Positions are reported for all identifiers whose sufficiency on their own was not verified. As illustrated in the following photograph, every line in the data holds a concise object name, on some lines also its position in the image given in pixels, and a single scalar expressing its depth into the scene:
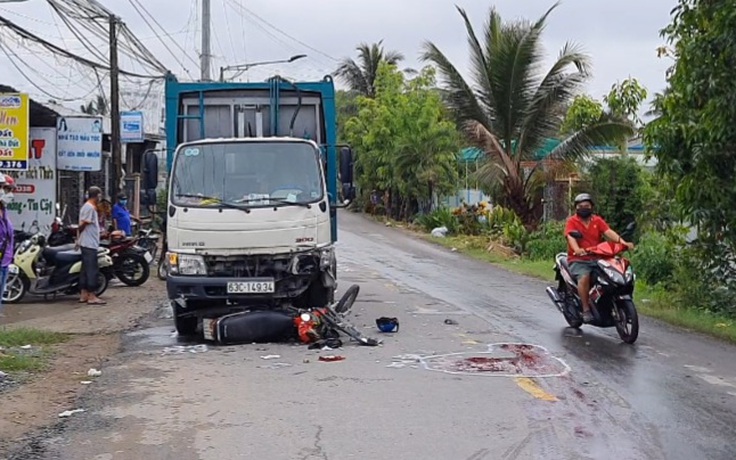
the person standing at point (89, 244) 15.62
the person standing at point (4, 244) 11.45
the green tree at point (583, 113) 26.81
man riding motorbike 11.98
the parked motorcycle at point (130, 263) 18.61
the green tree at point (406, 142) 41.34
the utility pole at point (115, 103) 24.53
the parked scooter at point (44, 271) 16.39
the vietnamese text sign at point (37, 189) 21.83
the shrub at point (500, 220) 30.00
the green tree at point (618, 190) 24.89
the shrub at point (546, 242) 26.80
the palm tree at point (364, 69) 58.16
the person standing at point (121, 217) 21.83
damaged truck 11.59
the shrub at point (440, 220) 37.69
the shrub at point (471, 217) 35.75
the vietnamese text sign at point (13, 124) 18.08
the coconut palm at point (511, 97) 27.59
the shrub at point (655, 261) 16.88
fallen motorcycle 11.18
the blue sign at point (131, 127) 29.19
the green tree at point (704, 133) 12.65
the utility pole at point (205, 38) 32.38
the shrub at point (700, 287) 14.33
